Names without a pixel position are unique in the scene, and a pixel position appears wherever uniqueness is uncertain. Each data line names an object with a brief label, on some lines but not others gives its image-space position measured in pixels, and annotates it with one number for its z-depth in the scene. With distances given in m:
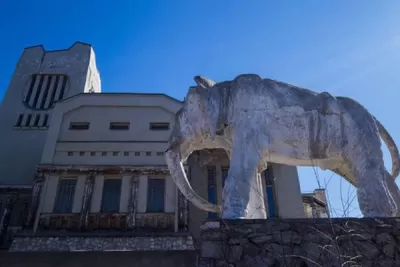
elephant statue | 4.95
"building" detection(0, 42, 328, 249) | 14.74
